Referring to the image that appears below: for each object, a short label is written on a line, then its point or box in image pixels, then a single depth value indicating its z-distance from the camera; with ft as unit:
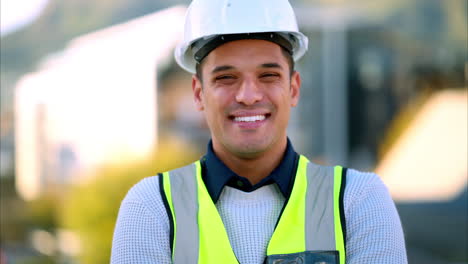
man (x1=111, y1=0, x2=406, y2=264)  6.61
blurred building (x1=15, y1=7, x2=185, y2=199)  29.53
